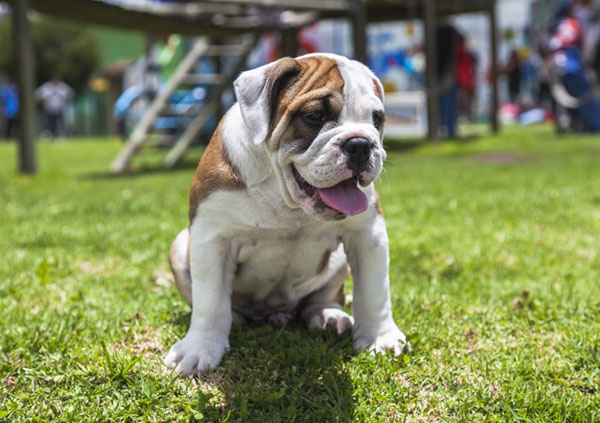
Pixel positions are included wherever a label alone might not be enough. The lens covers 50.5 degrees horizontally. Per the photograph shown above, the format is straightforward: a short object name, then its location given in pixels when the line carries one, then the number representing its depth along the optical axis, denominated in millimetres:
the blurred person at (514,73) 22984
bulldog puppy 2356
